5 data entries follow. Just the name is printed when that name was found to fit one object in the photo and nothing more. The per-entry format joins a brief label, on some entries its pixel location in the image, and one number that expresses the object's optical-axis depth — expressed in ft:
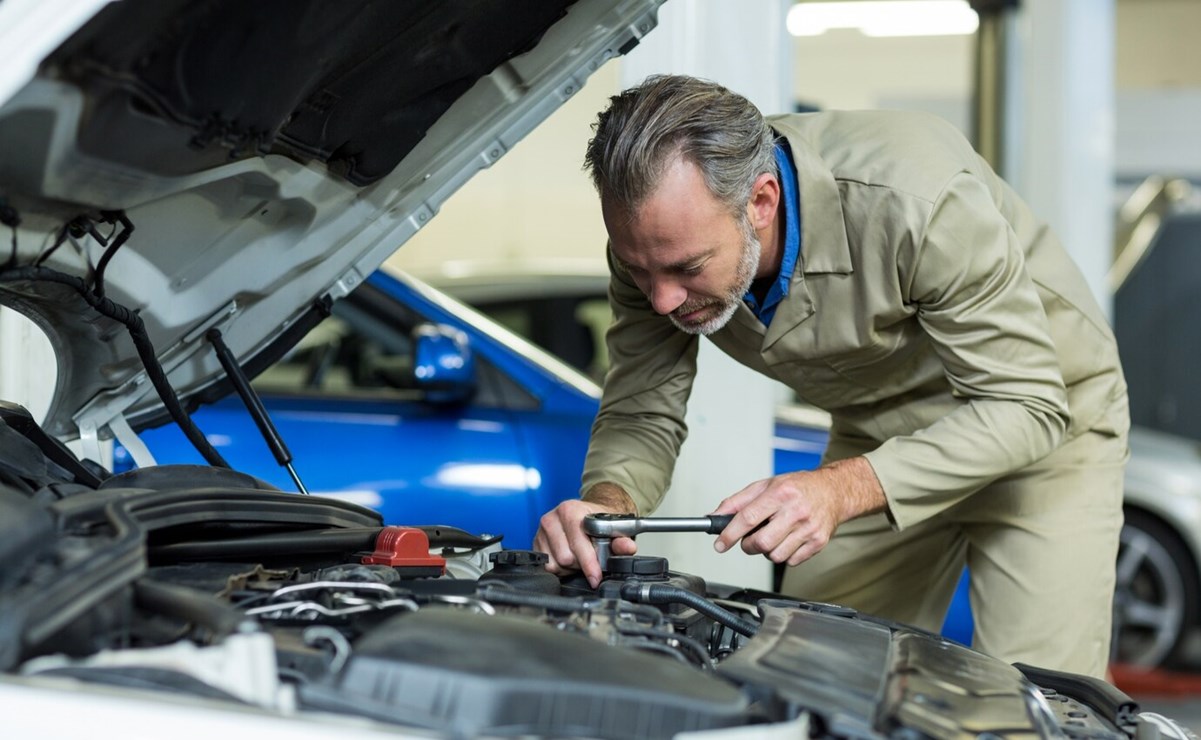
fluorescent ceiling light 29.76
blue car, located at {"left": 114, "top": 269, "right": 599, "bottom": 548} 10.06
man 6.43
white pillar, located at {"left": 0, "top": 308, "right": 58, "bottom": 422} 9.71
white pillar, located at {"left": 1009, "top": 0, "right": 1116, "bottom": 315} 17.74
